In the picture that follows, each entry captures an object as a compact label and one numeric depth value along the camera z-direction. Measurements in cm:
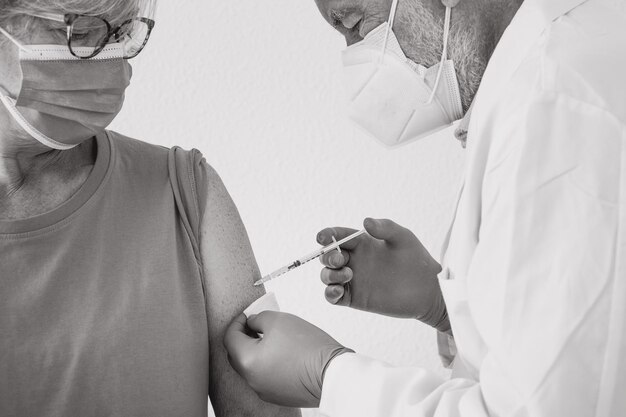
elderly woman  137
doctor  105
